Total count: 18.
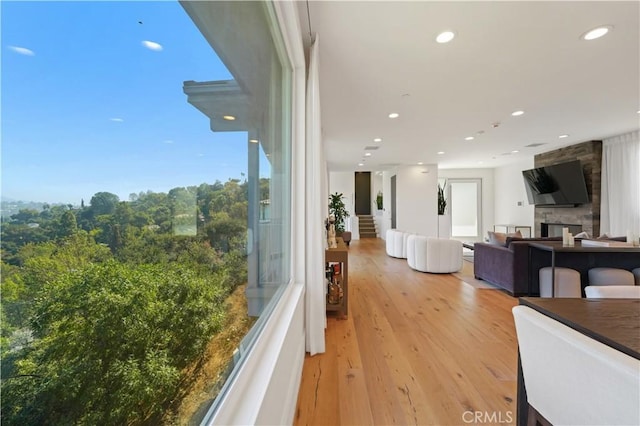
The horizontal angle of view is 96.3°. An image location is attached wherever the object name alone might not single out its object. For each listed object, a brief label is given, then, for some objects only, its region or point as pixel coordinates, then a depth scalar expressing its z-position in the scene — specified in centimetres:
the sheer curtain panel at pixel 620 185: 559
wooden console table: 313
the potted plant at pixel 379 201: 1284
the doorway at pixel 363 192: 1448
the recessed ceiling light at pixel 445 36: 227
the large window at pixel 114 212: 32
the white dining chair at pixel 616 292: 164
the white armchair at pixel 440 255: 533
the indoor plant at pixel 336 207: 927
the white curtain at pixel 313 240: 233
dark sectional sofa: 400
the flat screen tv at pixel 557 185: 640
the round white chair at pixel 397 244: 690
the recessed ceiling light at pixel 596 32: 226
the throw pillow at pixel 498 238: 459
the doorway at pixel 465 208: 1069
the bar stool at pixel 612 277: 339
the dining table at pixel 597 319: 92
